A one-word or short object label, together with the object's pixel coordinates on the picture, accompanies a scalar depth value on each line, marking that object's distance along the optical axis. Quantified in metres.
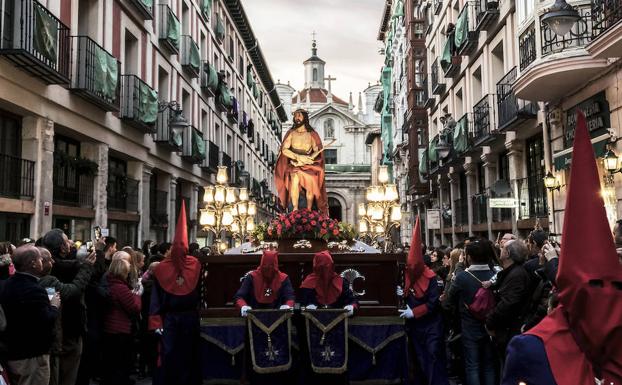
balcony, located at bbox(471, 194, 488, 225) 20.38
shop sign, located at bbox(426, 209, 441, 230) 22.98
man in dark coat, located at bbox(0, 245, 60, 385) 5.24
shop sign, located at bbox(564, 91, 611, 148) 12.03
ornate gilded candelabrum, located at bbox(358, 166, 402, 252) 12.70
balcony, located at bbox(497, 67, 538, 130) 15.40
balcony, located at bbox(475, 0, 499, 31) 17.84
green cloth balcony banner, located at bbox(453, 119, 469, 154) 20.69
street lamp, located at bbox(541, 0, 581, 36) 10.64
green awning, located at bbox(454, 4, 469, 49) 20.09
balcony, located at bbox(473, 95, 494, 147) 18.61
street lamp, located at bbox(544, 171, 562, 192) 13.62
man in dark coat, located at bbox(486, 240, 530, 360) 6.26
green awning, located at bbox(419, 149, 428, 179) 29.05
